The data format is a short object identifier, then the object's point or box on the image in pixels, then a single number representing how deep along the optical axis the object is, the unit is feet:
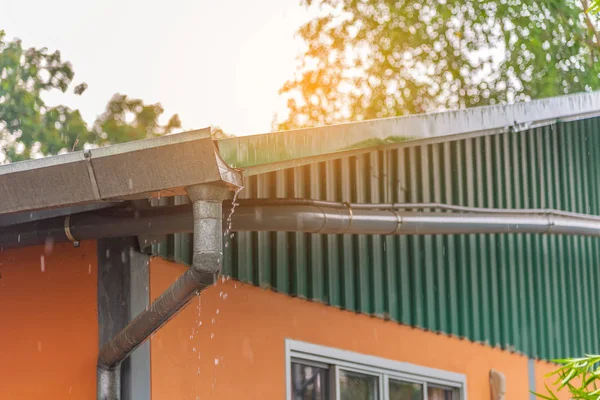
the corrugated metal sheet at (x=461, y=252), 20.30
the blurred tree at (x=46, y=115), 89.25
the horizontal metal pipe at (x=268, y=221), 15.26
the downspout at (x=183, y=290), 12.81
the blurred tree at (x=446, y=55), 83.46
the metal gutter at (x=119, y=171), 11.89
